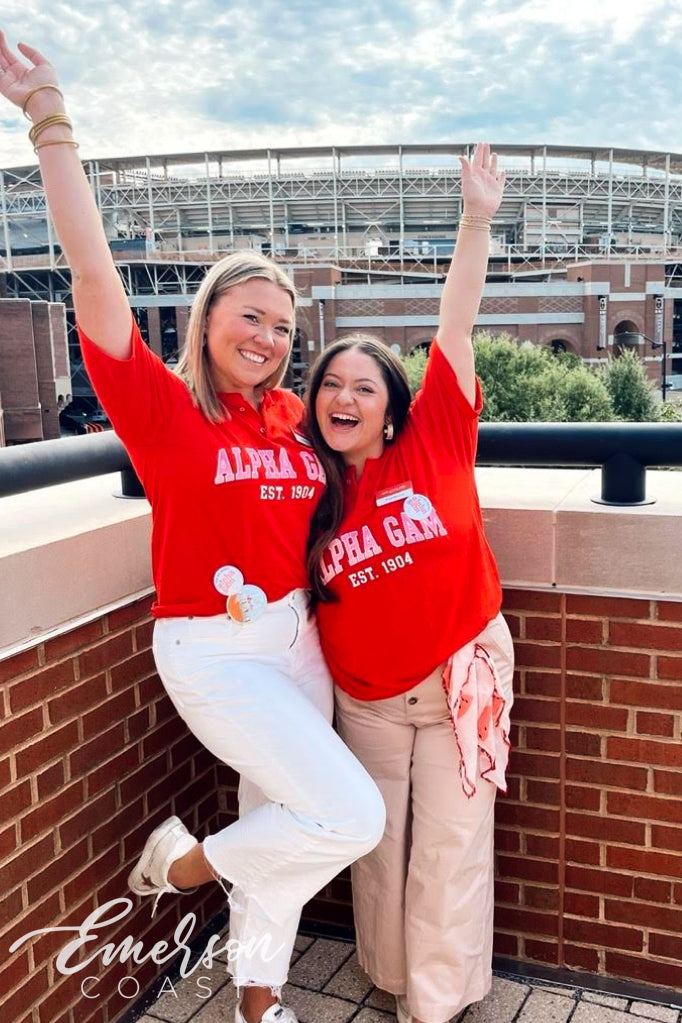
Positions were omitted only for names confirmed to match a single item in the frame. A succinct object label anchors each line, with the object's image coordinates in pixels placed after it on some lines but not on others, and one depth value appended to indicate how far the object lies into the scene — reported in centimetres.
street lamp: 4704
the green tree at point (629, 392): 4094
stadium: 6059
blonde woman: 183
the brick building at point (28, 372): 3938
